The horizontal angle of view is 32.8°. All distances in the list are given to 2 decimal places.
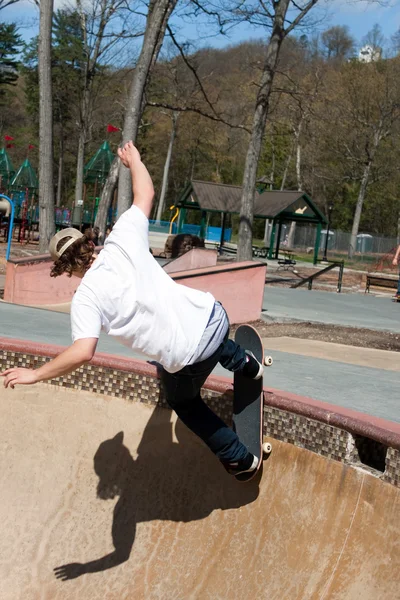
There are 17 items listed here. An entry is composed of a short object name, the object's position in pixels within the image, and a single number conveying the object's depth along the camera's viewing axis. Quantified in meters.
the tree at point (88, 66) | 32.62
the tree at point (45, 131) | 14.66
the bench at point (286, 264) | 29.04
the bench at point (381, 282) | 20.11
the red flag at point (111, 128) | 26.88
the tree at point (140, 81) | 14.34
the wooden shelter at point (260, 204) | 35.56
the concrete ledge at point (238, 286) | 11.27
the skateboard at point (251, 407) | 3.69
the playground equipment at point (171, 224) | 50.75
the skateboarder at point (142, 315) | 2.83
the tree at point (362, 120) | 45.34
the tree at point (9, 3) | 23.22
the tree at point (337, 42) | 83.31
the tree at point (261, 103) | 18.36
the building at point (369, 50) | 59.92
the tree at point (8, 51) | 50.57
